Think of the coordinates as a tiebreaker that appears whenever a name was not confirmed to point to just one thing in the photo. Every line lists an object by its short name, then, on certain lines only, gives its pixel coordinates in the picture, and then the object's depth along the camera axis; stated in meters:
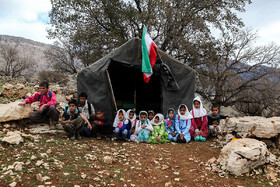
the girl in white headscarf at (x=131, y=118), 4.98
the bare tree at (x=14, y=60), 25.55
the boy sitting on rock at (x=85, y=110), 4.78
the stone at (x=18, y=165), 2.54
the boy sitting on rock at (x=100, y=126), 4.79
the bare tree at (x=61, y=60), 15.80
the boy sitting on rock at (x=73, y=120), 4.33
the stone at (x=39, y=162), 2.77
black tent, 5.57
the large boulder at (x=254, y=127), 3.90
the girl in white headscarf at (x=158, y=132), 4.79
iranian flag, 5.61
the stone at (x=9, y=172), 2.42
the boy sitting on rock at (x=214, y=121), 5.35
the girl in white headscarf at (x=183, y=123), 4.99
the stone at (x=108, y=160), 3.29
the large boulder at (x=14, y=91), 7.04
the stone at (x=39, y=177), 2.44
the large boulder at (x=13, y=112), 4.34
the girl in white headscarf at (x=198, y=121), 5.16
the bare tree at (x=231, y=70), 12.02
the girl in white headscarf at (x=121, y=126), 4.75
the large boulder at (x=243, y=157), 3.00
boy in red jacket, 4.59
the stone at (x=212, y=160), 3.44
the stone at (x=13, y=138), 3.33
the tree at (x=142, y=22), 11.48
